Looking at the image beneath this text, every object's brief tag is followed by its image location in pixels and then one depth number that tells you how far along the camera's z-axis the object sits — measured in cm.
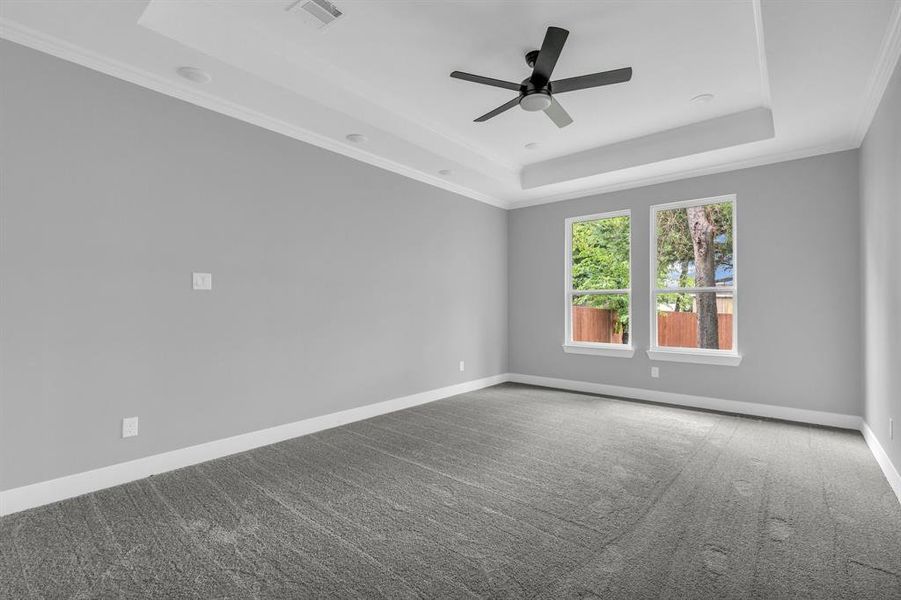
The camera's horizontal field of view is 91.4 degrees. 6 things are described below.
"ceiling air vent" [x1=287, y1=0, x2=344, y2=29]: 254
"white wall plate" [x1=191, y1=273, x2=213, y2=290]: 317
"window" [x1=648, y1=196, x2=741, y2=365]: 473
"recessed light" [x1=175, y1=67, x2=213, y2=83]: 285
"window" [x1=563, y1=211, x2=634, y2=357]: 547
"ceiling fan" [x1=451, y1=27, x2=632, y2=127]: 260
